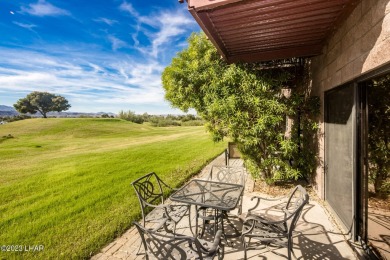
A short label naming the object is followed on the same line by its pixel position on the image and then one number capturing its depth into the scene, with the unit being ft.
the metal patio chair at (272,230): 9.09
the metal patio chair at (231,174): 14.96
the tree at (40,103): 197.47
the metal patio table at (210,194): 10.66
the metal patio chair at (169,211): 11.55
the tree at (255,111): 17.87
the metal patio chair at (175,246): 6.78
